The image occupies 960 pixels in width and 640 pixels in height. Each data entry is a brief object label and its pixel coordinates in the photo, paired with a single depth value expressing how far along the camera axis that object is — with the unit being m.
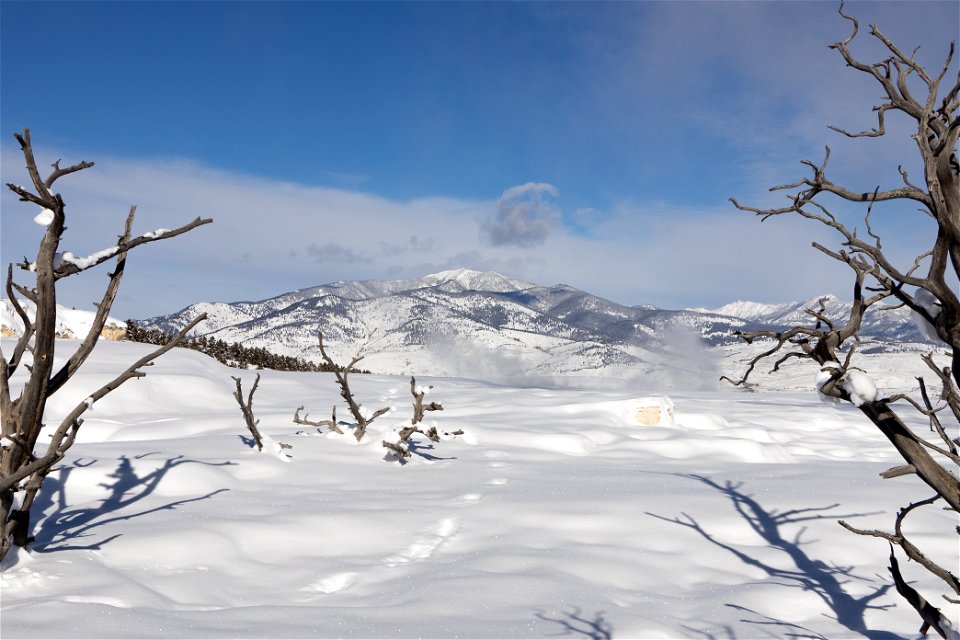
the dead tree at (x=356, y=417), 8.66
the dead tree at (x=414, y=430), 7.93
